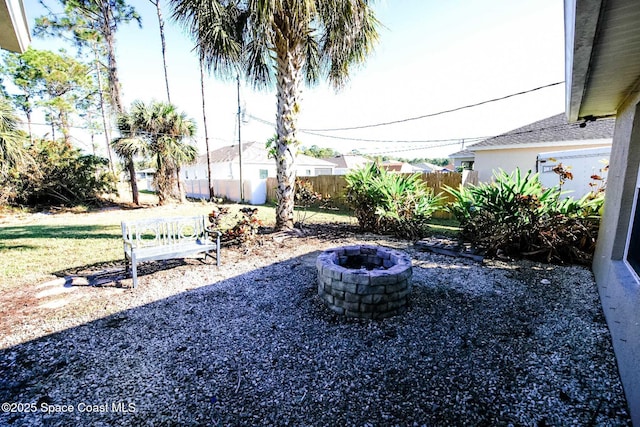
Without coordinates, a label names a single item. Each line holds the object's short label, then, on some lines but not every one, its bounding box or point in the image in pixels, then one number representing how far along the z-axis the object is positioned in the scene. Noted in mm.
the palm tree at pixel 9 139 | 6848
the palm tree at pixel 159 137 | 12180
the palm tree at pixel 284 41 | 6102
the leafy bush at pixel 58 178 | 12359
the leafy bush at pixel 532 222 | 5207
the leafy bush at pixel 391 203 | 7293
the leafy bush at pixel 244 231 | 6410
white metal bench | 4273
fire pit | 3203
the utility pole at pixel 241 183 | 16253
